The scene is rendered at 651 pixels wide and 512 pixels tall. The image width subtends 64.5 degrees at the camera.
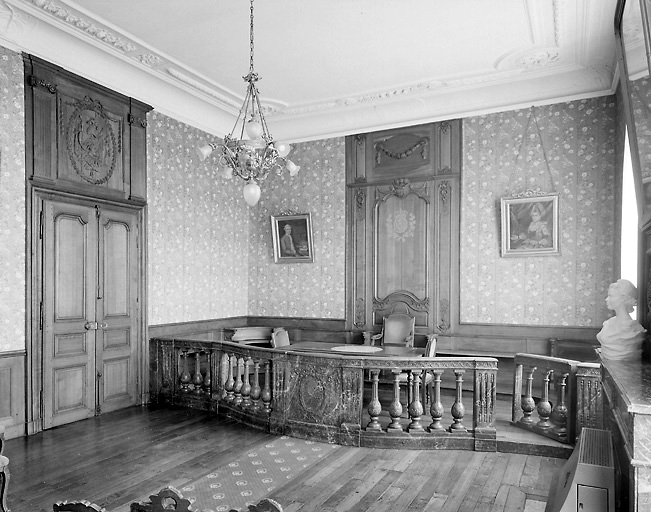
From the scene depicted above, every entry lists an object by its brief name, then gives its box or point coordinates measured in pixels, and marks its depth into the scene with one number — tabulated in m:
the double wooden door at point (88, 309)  6.09
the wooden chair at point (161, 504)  1.63
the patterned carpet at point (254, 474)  4.09
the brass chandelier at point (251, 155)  5.38
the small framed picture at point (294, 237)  9.25
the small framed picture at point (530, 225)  7.46
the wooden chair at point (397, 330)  8.05
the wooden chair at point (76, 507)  1.61
